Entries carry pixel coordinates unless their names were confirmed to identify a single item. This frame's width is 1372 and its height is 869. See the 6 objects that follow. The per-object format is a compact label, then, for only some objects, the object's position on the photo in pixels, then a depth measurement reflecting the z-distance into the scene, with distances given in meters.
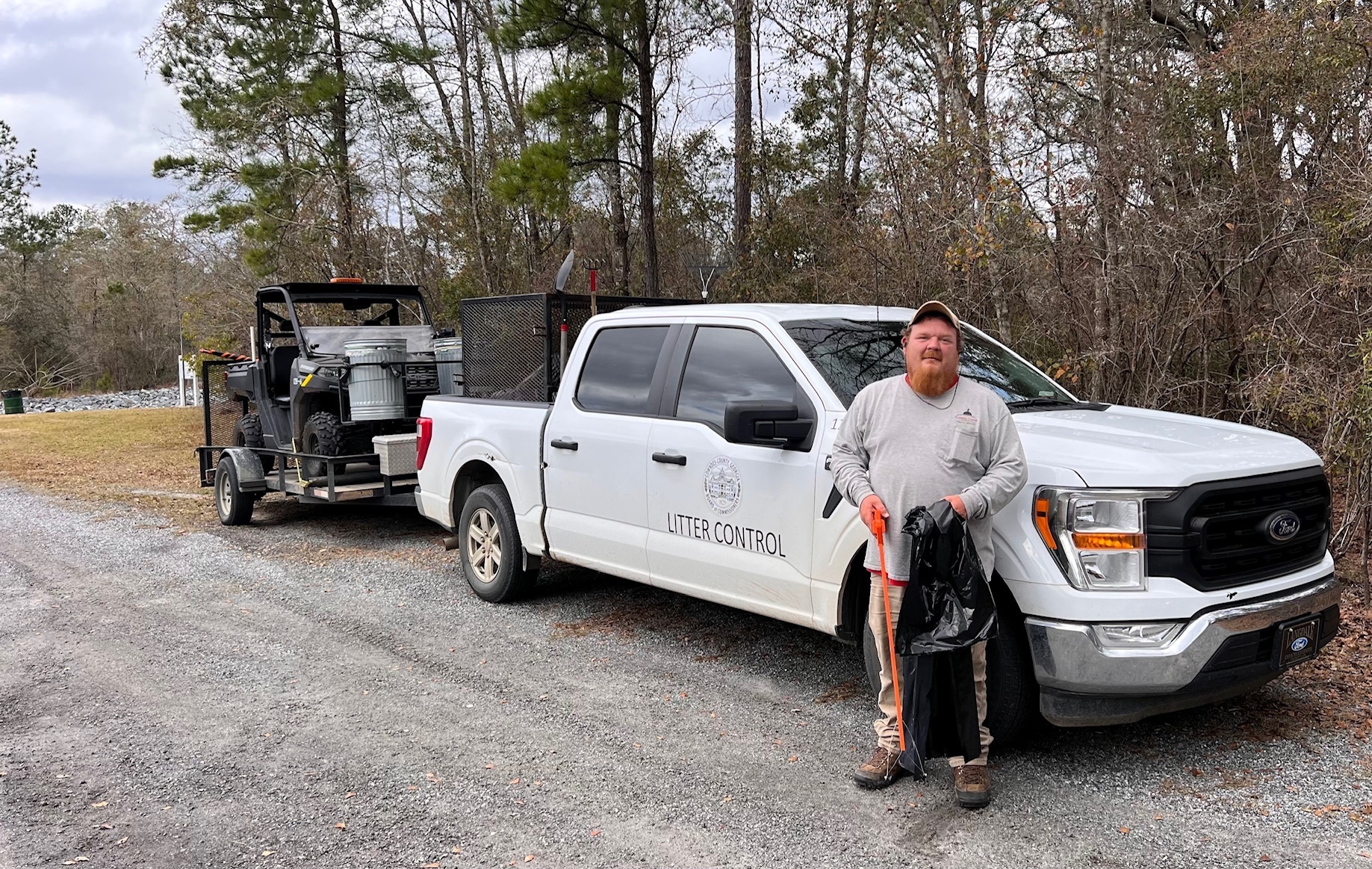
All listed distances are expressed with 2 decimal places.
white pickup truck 3.79
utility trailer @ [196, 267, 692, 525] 8.00
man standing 3.73
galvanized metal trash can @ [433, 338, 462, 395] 9.71
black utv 9.45
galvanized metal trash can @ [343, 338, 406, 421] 9.42
